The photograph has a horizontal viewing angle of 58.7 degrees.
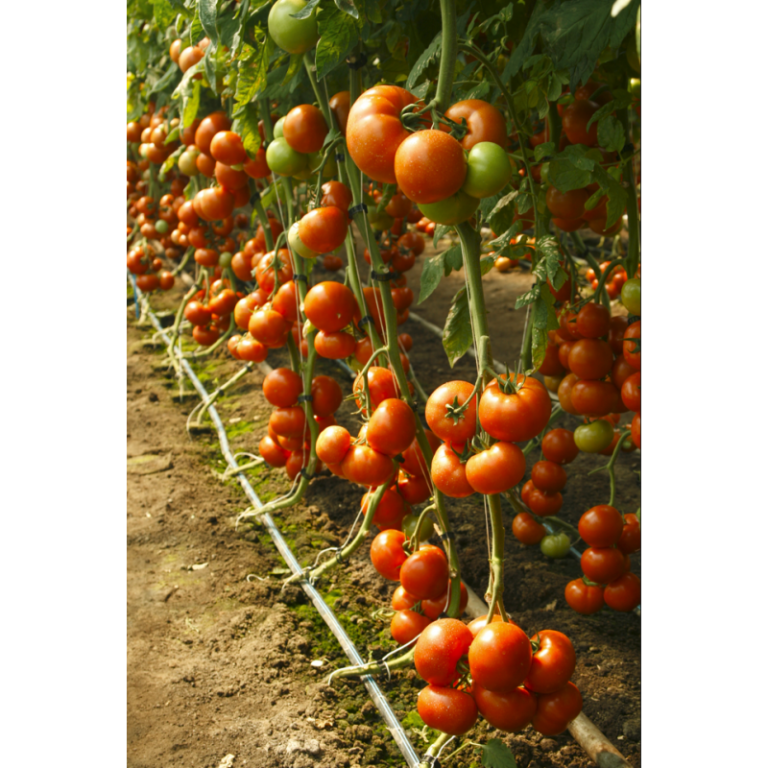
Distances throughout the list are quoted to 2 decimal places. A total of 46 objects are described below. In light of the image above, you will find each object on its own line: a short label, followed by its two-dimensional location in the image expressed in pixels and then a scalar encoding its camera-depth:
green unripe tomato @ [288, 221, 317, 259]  1.35
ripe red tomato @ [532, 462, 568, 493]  1.57
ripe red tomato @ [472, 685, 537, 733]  0.88
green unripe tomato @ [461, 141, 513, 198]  0.75
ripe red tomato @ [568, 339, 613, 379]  1.27
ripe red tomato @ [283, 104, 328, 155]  1.31
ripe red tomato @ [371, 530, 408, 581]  1.23
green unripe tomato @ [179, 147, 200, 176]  2.07
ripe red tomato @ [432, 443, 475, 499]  0.88
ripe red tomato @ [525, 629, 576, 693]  0.90
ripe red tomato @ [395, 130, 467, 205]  0.73
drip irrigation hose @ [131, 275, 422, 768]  1.32
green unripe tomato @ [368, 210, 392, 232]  1.67
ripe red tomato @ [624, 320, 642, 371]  1.17
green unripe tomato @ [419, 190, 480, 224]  0.79
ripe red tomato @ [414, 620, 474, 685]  0.91
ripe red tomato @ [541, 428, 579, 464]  1.54
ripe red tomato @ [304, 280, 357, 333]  1.36
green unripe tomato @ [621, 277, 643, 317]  1.18
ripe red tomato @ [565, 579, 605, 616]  1.47
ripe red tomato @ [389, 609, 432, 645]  1.25
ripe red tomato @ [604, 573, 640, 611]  1.41
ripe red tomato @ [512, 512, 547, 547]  1.72
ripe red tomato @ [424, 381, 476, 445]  0.87
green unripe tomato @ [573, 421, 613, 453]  1.39
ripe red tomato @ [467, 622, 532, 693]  0.85
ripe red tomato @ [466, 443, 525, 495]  0.81
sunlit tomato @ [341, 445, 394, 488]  1.21
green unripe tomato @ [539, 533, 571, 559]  1.82
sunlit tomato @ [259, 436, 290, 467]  1.98
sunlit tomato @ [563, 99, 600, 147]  1.24
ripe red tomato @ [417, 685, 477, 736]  0.91
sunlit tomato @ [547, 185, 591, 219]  1.25
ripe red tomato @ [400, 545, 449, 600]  1.15
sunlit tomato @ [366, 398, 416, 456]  1.16
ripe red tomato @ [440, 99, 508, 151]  0.81
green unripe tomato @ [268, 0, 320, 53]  1.06
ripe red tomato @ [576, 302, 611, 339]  1.27
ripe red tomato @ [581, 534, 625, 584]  1.40
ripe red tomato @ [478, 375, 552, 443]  0.80
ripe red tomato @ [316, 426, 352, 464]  1.28
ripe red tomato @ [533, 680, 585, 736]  0.91
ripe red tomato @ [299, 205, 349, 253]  1.27
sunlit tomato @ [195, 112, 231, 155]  1.77
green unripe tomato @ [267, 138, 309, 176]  1.38
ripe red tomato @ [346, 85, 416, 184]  0.80
